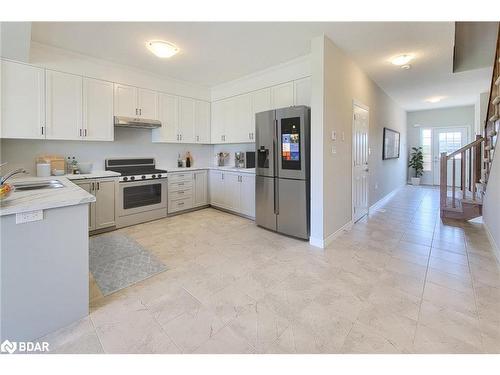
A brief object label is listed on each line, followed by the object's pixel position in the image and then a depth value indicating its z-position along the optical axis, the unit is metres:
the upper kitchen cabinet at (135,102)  3.98
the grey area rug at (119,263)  2.33
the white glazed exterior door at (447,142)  7.78
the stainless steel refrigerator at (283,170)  3.26
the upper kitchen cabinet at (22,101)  3.01
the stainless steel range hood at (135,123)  3.93
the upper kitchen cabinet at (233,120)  4.61
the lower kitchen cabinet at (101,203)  3.56
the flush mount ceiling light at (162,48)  3.06
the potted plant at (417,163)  8.38
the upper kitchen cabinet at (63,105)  3.33
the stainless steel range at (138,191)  3.96
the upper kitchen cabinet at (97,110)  3.66
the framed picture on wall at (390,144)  5.86
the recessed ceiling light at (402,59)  3.56
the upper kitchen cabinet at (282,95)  3.85
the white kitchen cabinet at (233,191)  4.45
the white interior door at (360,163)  4.02
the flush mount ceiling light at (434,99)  6.35
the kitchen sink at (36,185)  2.44
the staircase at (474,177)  3.69
